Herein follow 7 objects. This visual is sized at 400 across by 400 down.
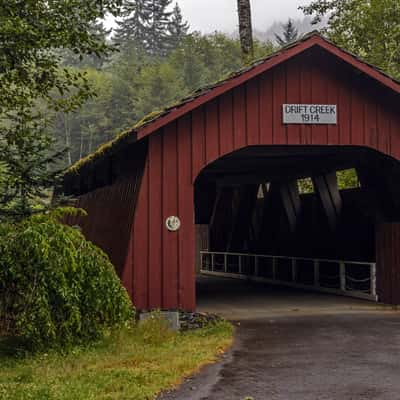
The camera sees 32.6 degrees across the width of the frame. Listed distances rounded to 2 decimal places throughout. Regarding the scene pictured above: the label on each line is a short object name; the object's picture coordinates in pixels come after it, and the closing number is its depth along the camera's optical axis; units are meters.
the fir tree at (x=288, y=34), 104.51
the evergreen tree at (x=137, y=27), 128.50
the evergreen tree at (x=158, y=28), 127.44
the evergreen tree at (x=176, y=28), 128.00
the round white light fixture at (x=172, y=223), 14.84
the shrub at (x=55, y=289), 10.69
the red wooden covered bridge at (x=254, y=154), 14.69
